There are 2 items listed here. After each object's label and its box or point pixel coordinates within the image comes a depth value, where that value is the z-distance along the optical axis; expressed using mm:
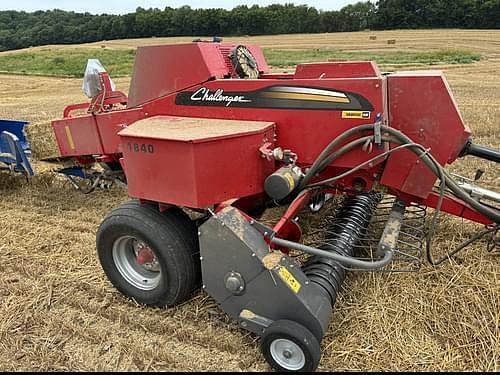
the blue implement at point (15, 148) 4840
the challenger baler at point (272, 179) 2627
